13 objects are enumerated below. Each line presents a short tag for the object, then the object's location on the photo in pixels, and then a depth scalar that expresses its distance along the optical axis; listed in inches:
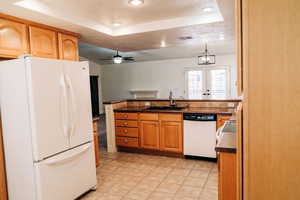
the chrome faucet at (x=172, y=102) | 179.0
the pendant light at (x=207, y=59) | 212.0
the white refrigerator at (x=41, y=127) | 83.4
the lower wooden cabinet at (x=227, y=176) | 68.1
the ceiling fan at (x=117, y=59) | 206.1
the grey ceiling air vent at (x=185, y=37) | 151.0
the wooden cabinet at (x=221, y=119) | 141.9
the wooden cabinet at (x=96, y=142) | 138.3
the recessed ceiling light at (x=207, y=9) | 106.4
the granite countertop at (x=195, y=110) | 146.6
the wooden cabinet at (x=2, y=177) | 92.6
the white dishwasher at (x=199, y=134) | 146.4
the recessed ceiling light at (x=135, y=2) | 95.9
